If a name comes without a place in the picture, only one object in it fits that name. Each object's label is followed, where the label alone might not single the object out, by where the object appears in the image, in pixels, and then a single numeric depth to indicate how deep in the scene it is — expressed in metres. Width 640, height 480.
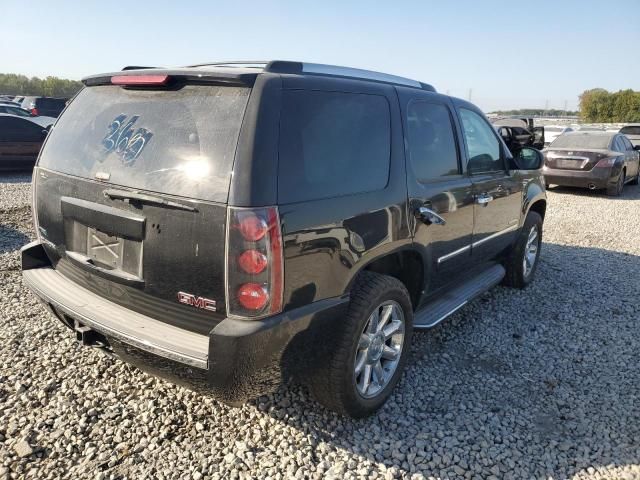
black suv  2.08
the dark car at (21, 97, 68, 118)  21.06
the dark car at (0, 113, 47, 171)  11.03
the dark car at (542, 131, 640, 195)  11.07
